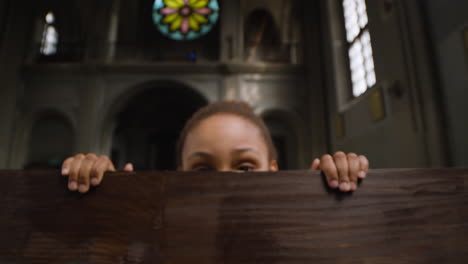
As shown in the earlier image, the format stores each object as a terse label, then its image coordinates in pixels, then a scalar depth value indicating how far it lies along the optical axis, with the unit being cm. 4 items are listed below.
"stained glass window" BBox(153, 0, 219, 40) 1066
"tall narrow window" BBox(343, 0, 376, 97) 558
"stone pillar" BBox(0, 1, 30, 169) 744
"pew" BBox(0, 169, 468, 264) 57
